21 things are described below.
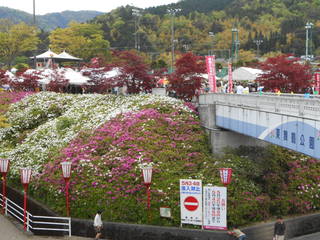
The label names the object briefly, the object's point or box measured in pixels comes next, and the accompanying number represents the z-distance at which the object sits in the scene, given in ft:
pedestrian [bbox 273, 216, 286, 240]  51.52
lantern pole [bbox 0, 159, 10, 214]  66.99
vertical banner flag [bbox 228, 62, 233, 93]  96.85
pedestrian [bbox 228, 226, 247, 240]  50.96
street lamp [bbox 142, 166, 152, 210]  56.70
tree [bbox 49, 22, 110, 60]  257.75
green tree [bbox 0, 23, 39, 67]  219.00
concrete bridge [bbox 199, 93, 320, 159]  47.21
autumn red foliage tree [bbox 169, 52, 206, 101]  90.43
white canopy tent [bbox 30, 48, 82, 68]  163.16
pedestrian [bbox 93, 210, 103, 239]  55.83
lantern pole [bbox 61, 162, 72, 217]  59.70
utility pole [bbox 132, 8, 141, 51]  354.04
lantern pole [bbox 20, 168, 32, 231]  60.03
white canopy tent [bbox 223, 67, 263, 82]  126.72
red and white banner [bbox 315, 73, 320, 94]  95.39
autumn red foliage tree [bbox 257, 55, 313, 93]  93.56
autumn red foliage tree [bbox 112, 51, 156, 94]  100.12
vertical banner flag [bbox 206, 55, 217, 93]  86.99
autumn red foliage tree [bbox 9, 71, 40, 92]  142.31
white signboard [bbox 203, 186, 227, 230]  54.90
